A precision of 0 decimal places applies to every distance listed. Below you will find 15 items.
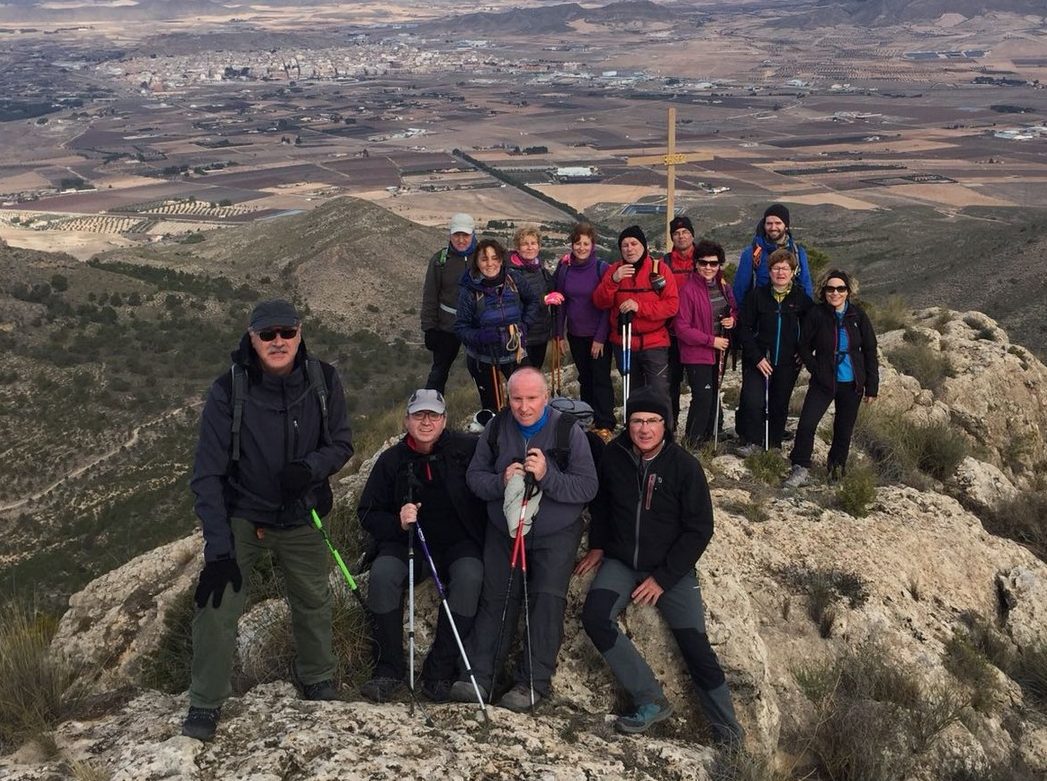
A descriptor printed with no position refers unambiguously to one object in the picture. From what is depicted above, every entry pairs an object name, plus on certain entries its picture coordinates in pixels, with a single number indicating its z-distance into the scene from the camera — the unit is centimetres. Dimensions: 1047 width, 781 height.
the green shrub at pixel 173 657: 571
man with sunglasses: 460
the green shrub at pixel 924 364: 1147
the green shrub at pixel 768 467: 793
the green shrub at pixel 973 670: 583
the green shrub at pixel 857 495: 742
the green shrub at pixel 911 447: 873
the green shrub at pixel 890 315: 1449
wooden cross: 1284
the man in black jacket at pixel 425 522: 548
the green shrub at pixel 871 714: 495
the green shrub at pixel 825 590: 628
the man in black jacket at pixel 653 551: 509
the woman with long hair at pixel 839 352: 768
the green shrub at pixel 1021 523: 849
